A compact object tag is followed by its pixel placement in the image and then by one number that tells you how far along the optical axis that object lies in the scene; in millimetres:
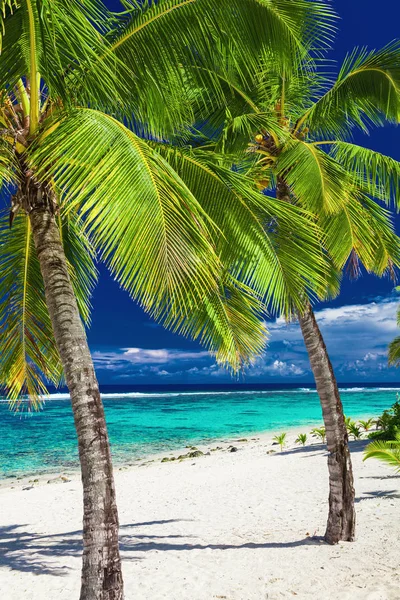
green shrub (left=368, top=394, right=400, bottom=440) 15526
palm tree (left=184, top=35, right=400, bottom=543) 6398
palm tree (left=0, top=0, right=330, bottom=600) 3693
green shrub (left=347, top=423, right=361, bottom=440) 18484
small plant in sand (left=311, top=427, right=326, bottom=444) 20459
